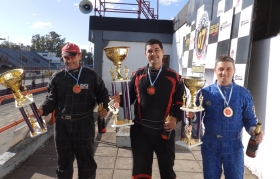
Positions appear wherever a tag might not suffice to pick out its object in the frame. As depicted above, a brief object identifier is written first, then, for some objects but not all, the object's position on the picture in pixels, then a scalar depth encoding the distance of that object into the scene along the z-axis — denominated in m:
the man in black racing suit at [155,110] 2.50
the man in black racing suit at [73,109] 2.65
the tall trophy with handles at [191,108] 2.25
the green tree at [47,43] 89.50
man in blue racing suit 2.25
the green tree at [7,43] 74.62
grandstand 38.01
